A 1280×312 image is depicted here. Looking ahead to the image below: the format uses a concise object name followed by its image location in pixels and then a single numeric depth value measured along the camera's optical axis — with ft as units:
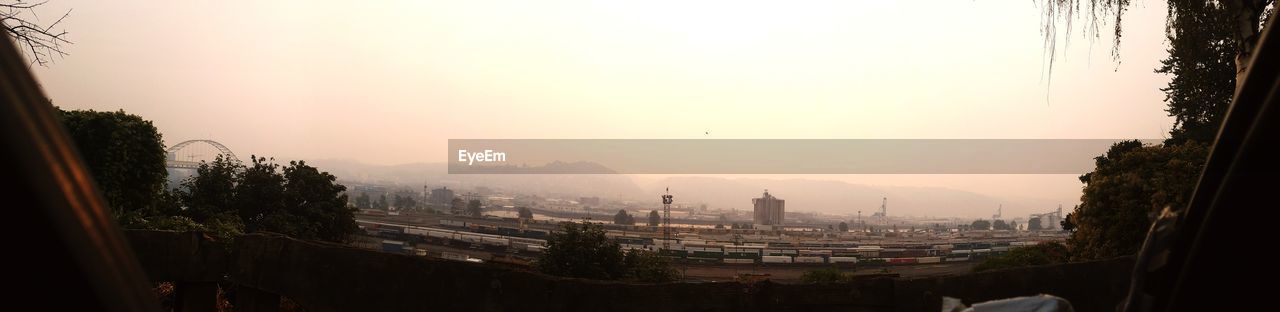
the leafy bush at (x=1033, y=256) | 98.97
